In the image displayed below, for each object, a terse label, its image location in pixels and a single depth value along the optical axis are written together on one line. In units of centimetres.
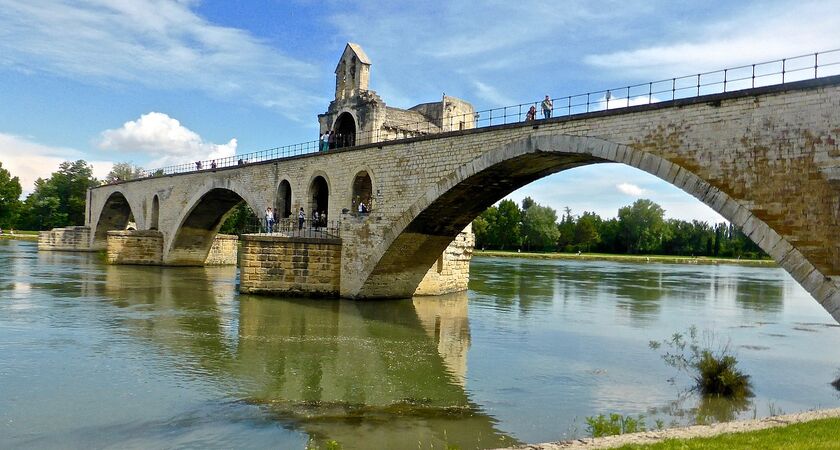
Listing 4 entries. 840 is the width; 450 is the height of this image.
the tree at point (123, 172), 9881
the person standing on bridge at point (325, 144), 2808
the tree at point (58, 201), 8138
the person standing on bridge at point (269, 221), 2781
